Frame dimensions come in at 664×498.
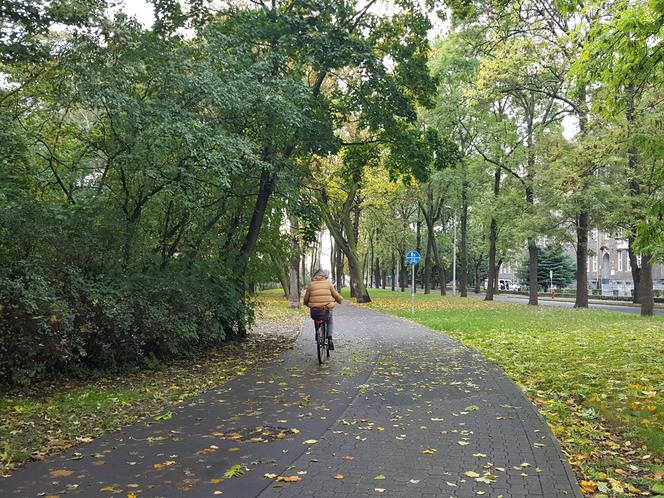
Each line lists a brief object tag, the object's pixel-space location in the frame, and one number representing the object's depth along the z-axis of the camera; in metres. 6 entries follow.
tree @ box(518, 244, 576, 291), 66.12
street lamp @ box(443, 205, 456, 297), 53.72
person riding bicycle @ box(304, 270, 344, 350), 10.93
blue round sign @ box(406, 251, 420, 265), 26.16
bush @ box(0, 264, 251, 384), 7.45
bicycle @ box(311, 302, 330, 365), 10.70
